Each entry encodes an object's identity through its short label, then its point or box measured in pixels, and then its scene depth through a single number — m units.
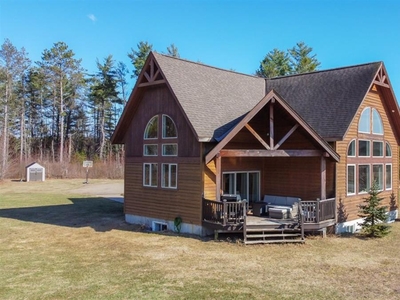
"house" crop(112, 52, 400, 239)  13.13
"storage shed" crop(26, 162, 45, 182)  37.59
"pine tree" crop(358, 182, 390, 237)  13.61
